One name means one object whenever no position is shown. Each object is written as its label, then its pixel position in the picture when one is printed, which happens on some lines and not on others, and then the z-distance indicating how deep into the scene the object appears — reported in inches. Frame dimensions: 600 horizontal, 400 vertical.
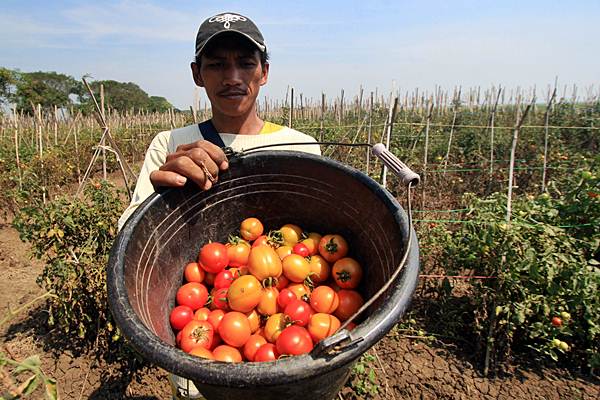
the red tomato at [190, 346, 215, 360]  39.8
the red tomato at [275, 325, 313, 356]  37.7
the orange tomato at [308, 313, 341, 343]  40.7
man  44.4
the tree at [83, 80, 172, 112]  1889.8
